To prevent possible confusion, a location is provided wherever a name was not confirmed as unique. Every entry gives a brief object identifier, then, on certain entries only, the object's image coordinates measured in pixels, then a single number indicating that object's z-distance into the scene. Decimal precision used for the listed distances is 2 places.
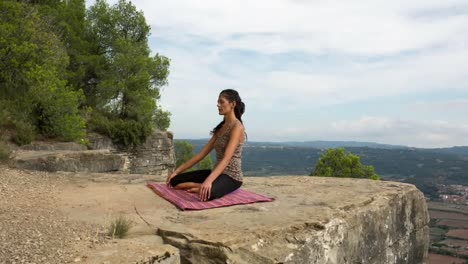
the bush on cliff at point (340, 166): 27.69
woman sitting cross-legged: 5.41
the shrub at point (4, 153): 8.15
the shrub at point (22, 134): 14.75
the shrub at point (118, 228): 3.96
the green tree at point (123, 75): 23.05
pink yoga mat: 5.17
